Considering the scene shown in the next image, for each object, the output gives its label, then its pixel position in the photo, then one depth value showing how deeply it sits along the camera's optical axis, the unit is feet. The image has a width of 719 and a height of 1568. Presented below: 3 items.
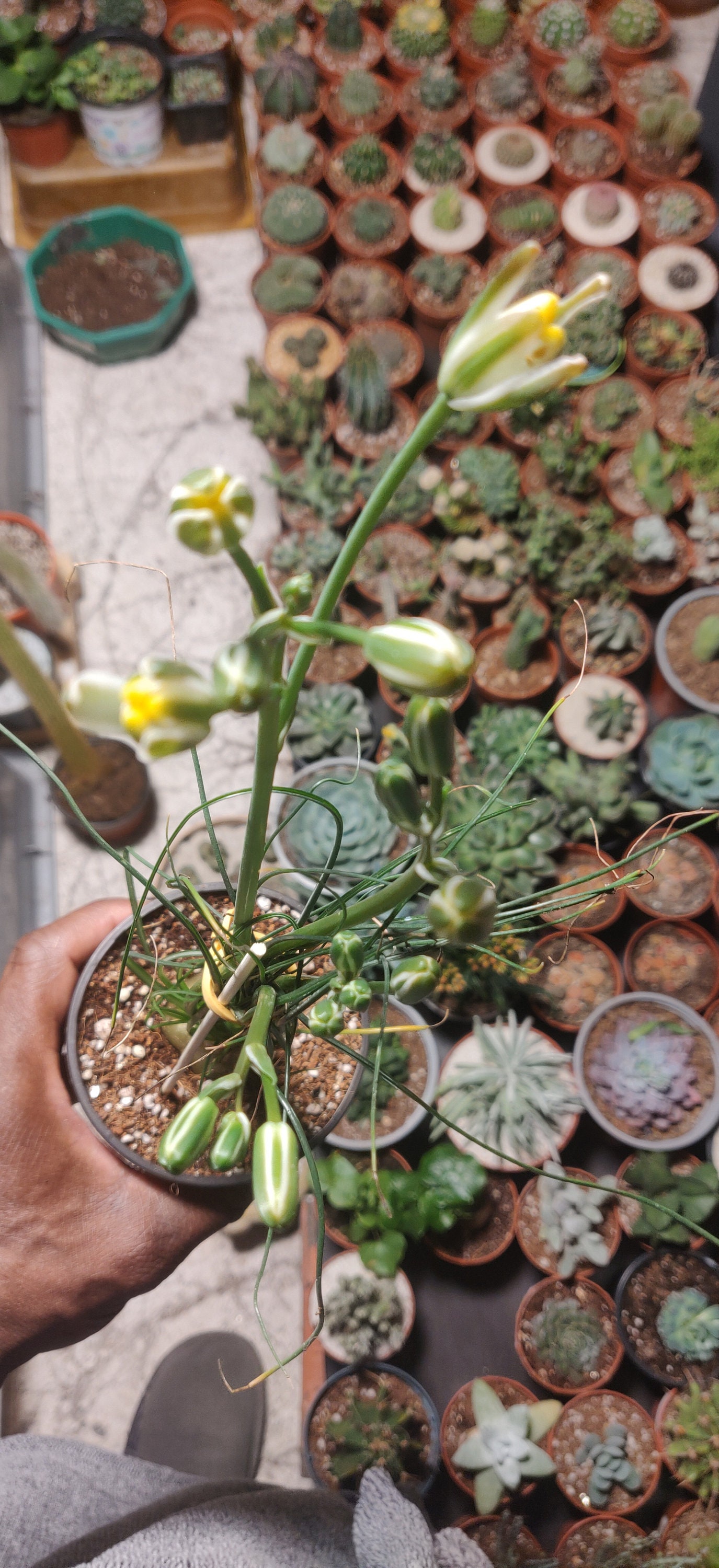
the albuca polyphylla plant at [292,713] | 1.68
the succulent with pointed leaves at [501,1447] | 4.79
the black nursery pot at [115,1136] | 2.97
